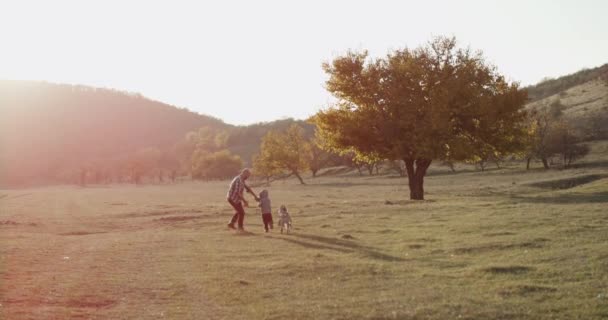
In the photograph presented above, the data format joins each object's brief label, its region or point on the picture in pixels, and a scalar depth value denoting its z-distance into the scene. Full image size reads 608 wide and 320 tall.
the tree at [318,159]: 145.12
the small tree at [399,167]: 118.75
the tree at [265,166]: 123.50
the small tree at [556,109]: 138.75
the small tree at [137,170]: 183.16
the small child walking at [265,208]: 30.14
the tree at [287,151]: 122.25
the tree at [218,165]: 163.12
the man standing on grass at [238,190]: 30.48
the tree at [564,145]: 101.06
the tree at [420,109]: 48.69
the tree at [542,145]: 100.62
